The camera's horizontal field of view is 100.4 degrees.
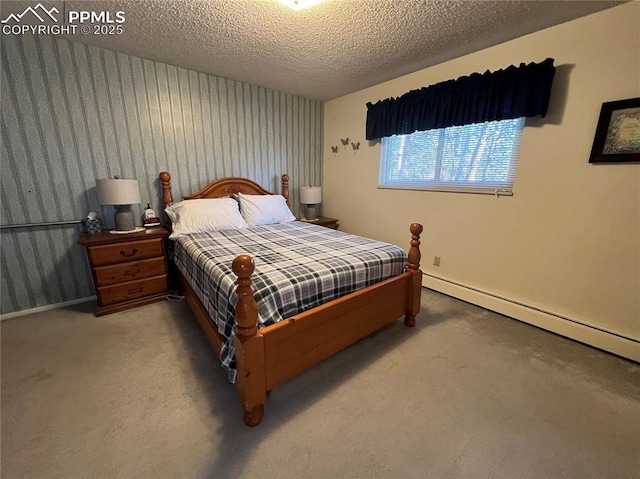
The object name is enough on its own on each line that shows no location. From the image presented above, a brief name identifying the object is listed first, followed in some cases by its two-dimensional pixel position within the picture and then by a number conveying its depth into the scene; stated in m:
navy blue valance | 1.95
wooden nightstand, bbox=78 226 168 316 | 2.20
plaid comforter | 1.39
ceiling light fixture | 1.58
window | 2.25
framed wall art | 1.66
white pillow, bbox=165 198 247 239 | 2.49
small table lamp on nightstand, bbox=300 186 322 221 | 3.54
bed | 1.26
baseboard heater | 1.82
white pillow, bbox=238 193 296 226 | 2.91
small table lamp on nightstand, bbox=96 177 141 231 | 2.23
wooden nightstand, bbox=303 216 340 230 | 3.54
